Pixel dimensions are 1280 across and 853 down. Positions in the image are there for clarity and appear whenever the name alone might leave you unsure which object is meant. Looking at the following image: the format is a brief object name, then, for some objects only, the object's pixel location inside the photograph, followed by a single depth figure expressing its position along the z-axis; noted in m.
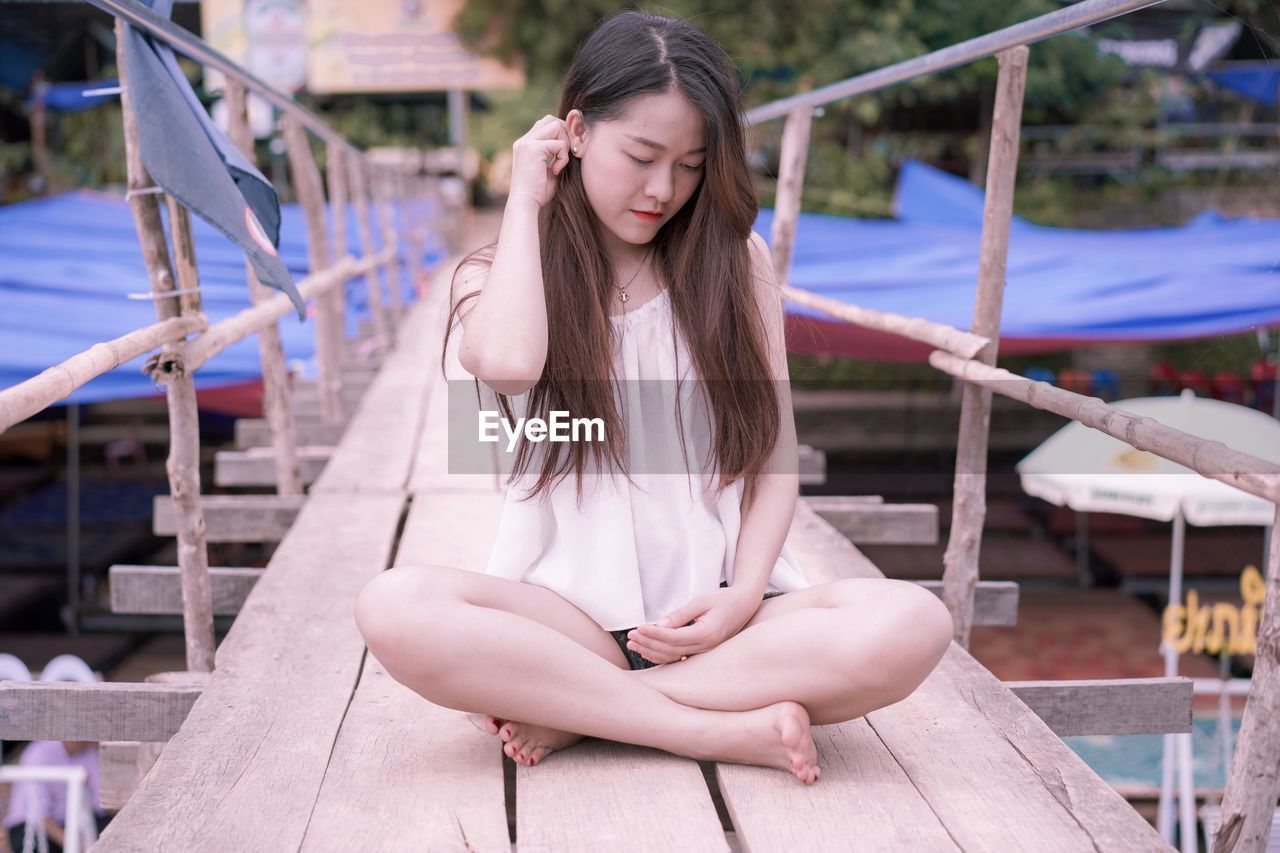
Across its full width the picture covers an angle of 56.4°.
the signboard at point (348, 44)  10.30
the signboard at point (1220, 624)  3.88
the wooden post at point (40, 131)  9.46
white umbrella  3.63
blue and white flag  1.79
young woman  1.30
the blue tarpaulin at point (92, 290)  3.58
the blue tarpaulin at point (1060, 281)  4.55
